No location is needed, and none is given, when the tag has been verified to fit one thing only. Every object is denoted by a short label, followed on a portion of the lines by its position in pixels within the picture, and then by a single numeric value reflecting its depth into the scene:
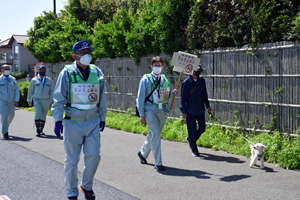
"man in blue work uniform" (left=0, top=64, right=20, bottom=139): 10.53
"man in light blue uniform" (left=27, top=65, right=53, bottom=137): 10.84
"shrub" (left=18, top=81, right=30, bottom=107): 21.42
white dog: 6.59
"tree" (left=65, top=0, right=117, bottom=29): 20.72
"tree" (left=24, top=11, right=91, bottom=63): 16.95
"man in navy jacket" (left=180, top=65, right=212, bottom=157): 7.75
